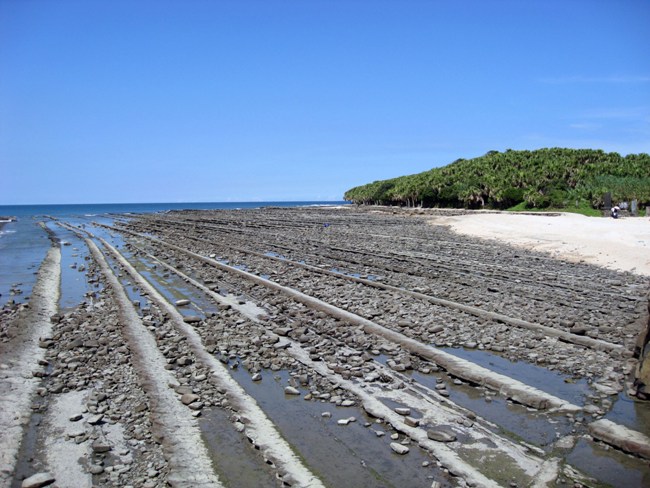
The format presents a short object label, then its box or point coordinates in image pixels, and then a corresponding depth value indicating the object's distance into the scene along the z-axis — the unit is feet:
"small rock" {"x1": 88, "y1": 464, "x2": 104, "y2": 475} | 19.35
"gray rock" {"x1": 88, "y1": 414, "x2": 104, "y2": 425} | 23.49
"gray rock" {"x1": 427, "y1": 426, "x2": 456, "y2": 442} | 21.67
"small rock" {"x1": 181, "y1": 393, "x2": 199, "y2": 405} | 25.84
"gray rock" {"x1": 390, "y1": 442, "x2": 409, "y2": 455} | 20.77
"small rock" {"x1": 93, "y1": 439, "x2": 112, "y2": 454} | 20.97
